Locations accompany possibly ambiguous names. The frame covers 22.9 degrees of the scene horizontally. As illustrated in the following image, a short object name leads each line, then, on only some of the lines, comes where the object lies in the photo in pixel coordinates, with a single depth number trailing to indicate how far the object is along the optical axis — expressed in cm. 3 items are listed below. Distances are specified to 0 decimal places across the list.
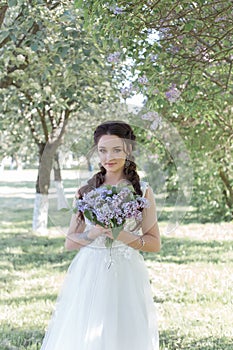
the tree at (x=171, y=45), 310
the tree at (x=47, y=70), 461
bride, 268
